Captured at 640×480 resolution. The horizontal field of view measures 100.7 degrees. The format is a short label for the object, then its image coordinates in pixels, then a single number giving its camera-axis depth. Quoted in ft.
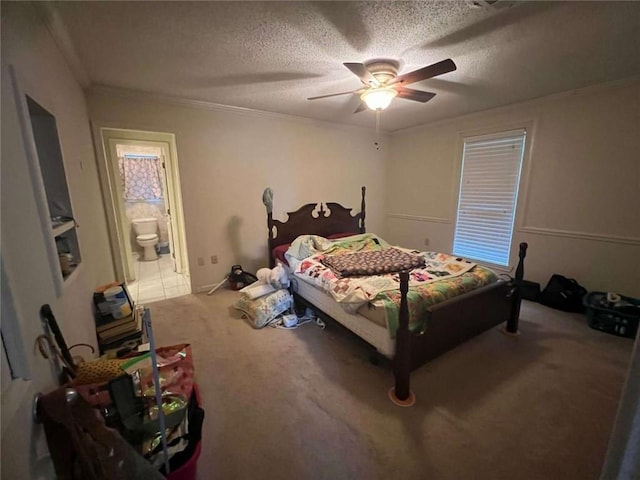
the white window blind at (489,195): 11.28
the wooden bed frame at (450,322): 5.52
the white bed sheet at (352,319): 5.88
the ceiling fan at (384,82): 6.53
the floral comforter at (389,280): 6.07
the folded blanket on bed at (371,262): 7.83
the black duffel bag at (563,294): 9.45
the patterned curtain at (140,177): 17.22
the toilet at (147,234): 16.35
